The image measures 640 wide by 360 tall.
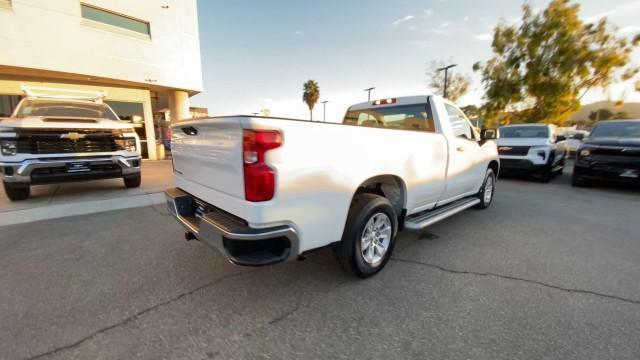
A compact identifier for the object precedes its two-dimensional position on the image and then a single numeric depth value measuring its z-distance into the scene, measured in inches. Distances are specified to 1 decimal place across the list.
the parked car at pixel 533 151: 310.0
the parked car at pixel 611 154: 247.8
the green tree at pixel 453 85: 1092.5
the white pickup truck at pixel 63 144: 187.7
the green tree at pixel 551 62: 647.8
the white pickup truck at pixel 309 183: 75.6
